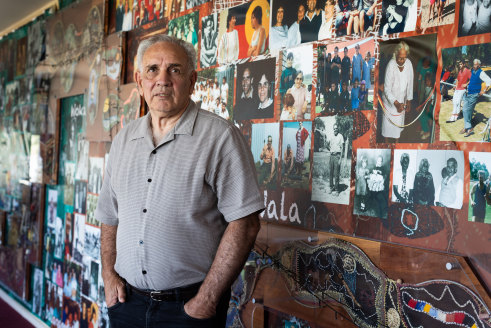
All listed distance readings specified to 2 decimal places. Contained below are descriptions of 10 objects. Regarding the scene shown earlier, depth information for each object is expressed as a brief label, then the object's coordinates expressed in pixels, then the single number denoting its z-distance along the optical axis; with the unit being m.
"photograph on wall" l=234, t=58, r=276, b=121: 1.87
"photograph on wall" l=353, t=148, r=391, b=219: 1.46
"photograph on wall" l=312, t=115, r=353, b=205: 1.57
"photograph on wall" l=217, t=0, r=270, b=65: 1.91
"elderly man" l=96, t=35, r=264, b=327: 1.46
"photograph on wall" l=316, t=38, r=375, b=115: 1.51
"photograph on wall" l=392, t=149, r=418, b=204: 1.38
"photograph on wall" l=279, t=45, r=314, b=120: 1.71
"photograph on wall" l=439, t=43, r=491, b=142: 1.22
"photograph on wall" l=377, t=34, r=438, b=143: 1.35
